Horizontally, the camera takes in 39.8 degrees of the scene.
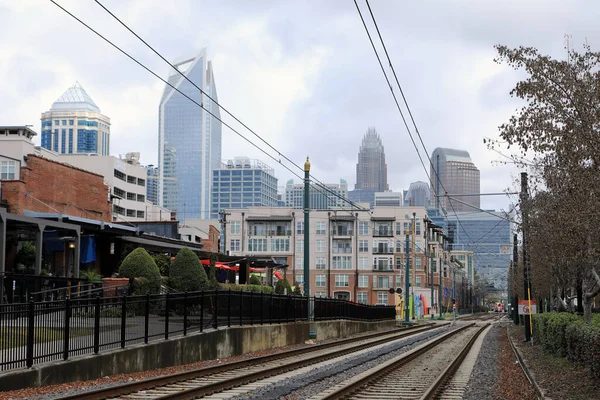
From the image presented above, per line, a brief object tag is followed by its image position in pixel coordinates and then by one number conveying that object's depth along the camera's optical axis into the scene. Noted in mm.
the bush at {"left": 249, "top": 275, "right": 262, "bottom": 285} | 59250
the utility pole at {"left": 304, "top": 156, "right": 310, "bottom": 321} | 36219
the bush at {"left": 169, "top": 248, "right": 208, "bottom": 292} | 37000
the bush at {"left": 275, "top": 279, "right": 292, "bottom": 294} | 55344
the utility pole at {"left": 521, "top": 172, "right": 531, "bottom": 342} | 31734
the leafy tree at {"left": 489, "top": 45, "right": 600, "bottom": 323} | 17141
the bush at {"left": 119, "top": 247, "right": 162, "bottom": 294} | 33656
